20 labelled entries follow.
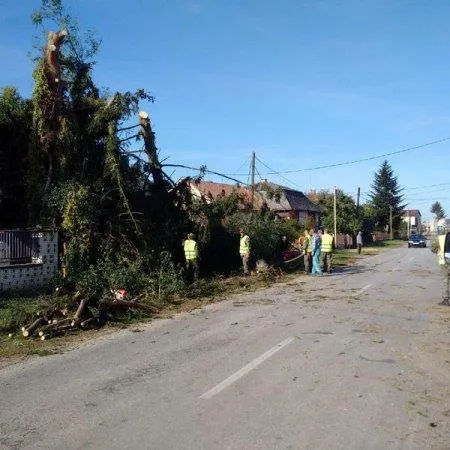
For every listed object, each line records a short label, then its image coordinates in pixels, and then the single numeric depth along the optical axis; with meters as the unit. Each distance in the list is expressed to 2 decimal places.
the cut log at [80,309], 10.73
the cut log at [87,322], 10.71
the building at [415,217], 150.95
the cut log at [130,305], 12.02
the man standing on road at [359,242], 41.94
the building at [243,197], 20.52
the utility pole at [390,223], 91.40
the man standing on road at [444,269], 12.94
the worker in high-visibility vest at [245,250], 20.38
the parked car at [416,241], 57.11
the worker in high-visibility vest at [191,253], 18.02
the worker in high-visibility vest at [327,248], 22.27
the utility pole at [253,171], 28.26
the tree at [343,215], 55.59
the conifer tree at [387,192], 93.50
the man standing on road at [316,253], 22.28
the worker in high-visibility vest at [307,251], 22.81
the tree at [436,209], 180.06
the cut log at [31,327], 9.89
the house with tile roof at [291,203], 29.56
